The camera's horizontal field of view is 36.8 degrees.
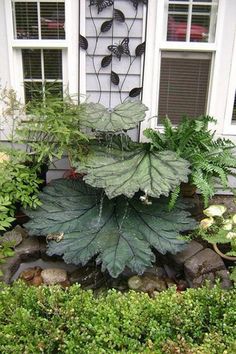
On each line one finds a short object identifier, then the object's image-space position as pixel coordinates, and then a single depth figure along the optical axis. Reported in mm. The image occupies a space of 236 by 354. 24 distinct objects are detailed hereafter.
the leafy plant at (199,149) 2795
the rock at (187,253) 2662
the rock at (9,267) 2529
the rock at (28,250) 2721
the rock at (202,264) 2543
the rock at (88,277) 2623
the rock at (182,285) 2590
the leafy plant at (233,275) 2352
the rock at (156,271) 2710
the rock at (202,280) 2502
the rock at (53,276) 2592
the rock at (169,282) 2629
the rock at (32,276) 2605
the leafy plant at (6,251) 2535
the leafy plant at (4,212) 2414
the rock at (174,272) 2707
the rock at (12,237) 2760
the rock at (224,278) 2477
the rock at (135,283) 2555
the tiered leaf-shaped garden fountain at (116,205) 2482
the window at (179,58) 2994
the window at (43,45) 2994
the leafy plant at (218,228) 2449
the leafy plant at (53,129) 2738
